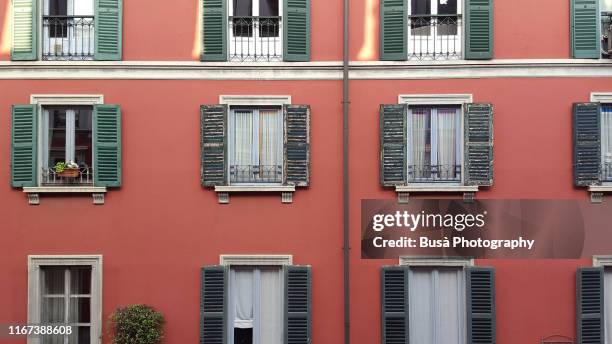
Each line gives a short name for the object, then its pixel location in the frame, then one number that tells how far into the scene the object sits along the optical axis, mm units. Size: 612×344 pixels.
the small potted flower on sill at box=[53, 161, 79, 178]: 11617
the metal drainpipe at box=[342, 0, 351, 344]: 11445
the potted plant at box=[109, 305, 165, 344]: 11125
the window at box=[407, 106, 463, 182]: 11719
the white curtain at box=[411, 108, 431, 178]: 11734
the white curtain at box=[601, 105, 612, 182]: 11547
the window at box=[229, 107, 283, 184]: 11750
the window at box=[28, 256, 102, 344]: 11562
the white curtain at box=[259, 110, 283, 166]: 11766
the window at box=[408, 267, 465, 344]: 11602
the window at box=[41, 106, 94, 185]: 11750
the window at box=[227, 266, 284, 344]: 11703
